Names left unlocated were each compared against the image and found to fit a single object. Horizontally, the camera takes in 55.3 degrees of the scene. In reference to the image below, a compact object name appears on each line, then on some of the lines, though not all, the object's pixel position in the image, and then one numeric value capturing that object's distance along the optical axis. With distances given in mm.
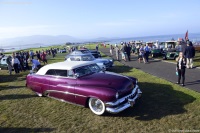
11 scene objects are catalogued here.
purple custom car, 6145
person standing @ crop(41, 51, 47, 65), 23453
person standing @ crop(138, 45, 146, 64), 18047
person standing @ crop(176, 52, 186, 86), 8891
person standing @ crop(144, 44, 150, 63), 18019
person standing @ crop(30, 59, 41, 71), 14675
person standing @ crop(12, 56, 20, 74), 16748
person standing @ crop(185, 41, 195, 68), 13305
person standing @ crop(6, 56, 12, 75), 16636
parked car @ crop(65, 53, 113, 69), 15182
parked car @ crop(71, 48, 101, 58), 21914
